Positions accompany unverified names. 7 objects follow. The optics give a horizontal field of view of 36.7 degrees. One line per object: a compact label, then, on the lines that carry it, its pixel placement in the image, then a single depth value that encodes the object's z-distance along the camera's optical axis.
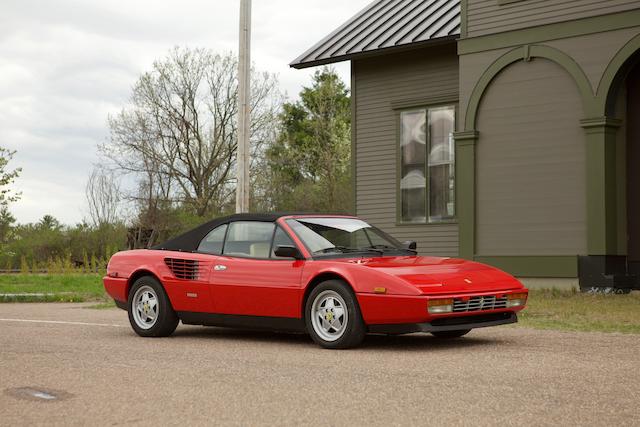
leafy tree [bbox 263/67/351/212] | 44.12
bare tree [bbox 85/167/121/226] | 49.47
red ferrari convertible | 8.85
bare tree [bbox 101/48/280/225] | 44.50
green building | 15.70
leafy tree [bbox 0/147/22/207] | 23.72
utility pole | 17.48
